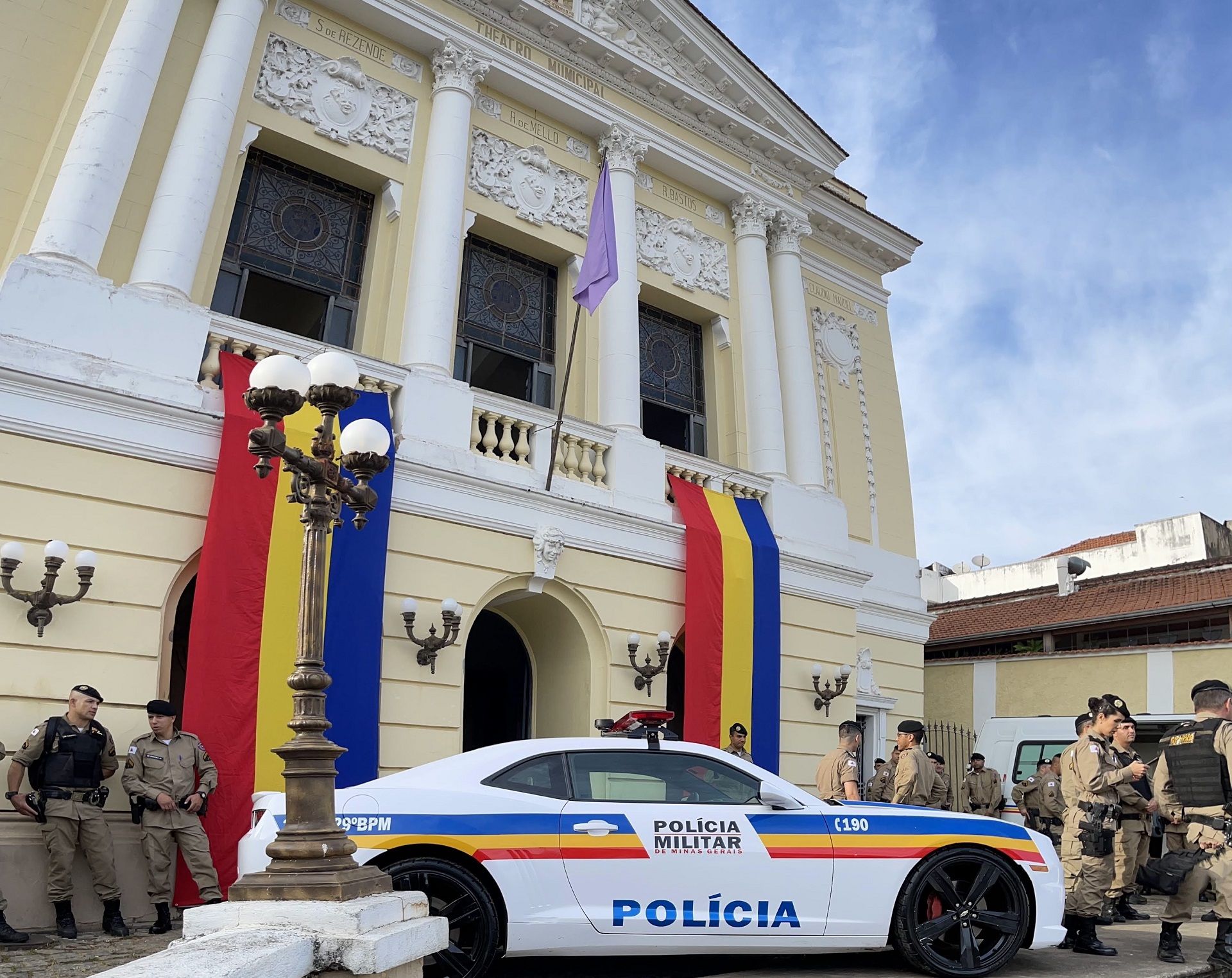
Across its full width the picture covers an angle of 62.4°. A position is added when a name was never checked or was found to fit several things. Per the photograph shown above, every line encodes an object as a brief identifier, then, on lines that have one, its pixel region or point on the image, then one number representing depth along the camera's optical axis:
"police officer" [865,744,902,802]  11.30
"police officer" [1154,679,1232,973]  7.11
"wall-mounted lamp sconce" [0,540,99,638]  8.30
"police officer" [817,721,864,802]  9.82
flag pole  11.90
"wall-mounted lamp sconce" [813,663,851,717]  13.93
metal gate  20.50
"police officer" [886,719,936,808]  9.31
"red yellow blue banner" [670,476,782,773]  12.45
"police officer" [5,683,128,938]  7.94
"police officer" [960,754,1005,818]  14.77
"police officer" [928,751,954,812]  11.72
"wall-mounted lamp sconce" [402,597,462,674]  10.52
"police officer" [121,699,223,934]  8.30
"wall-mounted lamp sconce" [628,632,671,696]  12.20
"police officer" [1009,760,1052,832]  13.99
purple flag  12.16
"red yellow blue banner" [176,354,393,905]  8.98
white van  15.53
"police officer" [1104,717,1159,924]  8.59
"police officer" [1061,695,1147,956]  7.95
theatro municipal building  9.17
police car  6.14
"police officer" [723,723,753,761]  11.39
